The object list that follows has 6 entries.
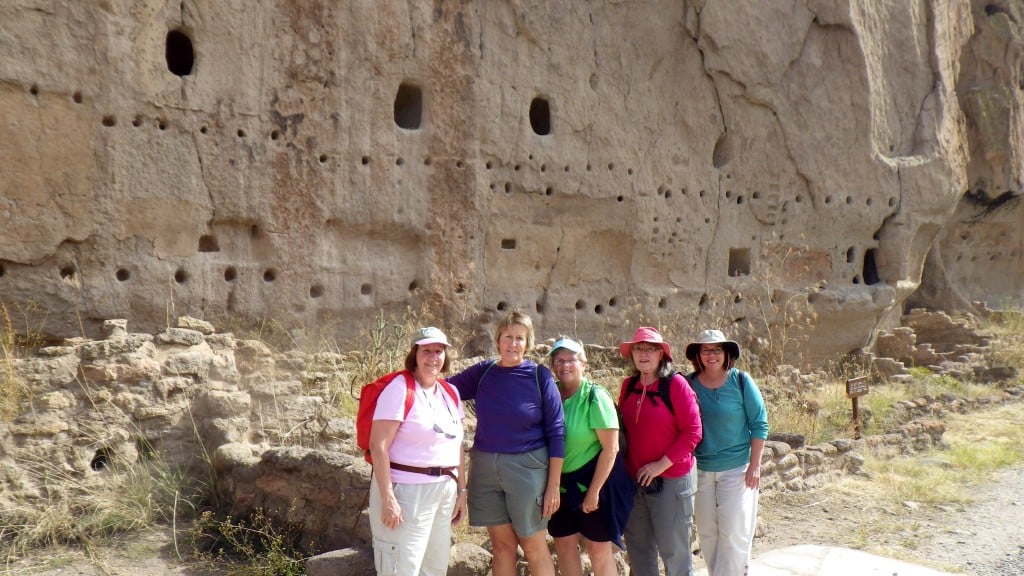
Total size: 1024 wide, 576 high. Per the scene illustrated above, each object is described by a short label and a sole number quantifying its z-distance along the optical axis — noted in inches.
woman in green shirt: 125.7
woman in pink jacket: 131.6
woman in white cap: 116.9
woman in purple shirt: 123.5
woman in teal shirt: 142.8
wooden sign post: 269.3
